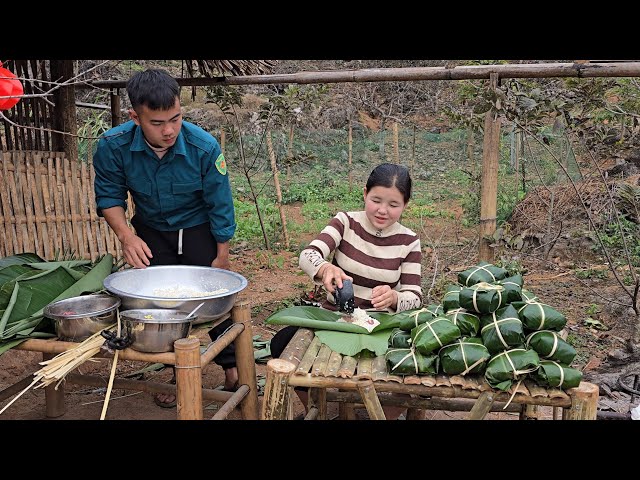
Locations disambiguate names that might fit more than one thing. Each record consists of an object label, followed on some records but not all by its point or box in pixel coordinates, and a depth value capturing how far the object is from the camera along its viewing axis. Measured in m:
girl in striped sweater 2.87
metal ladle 2.25
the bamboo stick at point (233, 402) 2.59
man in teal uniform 3.01
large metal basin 2.31
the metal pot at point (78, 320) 2.27
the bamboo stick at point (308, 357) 2.22
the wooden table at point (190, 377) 2.18
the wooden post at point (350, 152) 9.92
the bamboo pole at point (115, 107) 6.28
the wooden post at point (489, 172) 4.18
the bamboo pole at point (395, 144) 7.75
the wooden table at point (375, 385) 2.05
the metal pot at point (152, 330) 2.18
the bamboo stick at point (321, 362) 2.19
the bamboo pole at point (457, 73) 3.36
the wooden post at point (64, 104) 5.70
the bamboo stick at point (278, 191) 7.70
